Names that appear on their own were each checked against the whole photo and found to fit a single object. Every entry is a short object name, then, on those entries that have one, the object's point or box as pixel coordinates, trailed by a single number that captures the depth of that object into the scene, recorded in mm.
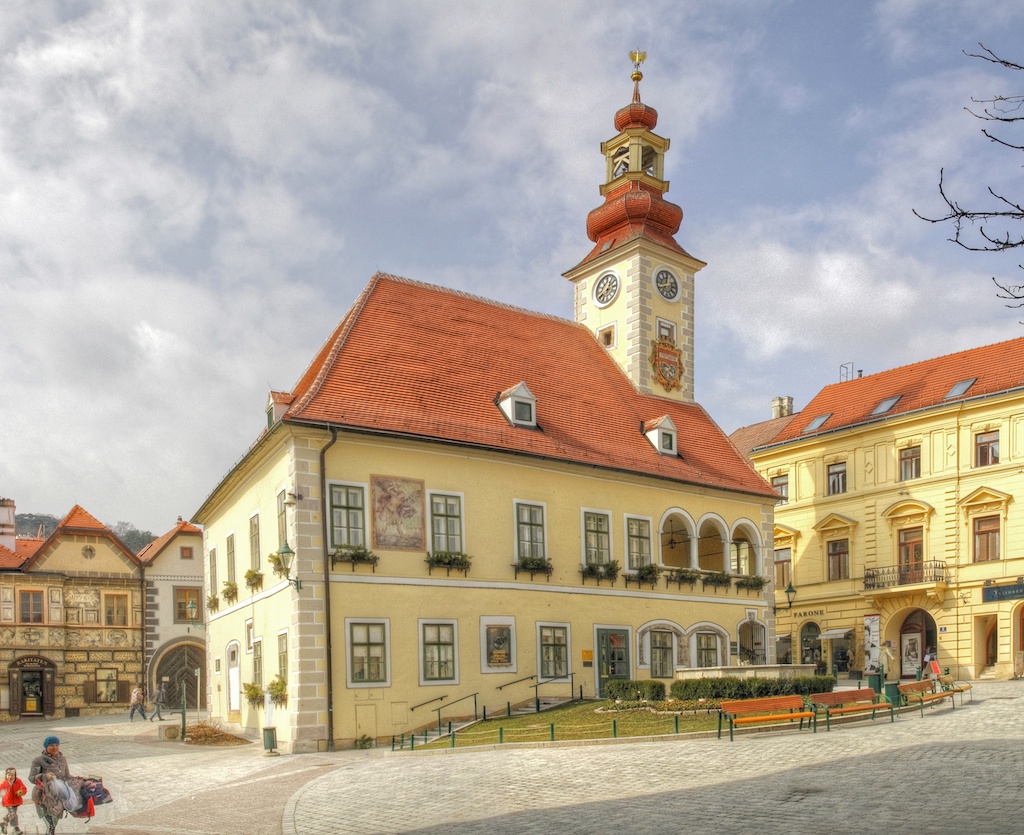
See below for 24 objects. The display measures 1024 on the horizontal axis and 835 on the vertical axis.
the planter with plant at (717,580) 33656
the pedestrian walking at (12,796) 14539
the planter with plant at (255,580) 27984
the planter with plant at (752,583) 34812
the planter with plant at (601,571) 30294
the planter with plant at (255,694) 26922
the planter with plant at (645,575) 31672
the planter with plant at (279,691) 25172
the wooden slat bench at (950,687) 25641
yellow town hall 25500
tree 8211
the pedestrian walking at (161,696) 39278
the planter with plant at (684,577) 32625
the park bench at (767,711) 19797
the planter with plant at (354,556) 25359
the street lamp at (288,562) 24406
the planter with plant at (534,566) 28781
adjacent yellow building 38344
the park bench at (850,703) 21531
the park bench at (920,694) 24766
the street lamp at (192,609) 29816
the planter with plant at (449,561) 26953
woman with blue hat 13922
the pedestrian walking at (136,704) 37406
